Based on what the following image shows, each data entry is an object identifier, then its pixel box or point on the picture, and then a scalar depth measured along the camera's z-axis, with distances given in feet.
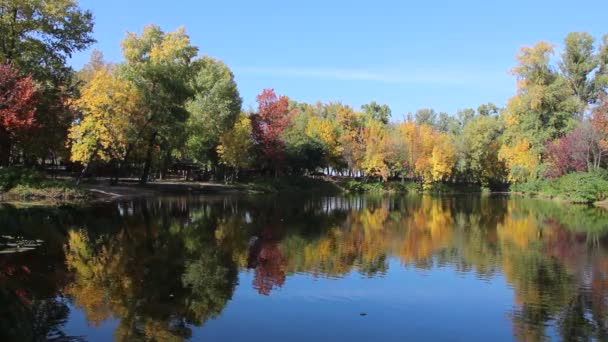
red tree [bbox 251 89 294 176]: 215.31
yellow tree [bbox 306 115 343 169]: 252.62
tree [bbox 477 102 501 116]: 451.94
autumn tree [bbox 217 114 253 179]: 195.93
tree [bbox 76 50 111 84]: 217.46
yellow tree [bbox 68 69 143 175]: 135.74
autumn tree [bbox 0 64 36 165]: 106.93
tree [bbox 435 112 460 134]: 512.22
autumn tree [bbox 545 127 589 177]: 167.53
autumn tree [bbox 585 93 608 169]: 156.04
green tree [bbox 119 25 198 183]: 148.36
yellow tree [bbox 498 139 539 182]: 198.59
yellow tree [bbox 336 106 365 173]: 261.85
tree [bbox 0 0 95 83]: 124.98
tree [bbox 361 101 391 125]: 399.81
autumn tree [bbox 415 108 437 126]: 543.39
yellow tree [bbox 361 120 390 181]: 260.21
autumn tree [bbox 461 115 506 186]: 269.64
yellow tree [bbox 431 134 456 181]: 260.01
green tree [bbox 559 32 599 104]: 199.52
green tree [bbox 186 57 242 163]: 192.24
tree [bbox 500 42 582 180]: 191.62
